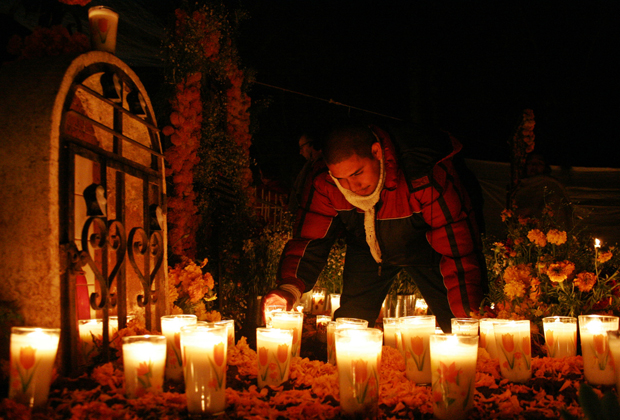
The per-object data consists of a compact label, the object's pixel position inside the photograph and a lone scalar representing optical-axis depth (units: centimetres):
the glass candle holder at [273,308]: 247
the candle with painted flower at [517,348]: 186
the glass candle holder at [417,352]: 190
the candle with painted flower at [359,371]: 154
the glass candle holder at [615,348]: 158
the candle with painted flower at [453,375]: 151
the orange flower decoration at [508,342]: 187
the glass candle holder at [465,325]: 204
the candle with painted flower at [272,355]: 186
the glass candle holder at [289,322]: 226
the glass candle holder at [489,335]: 213
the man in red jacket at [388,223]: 286
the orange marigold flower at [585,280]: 232
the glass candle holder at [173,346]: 196
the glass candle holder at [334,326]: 215
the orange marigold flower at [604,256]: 246
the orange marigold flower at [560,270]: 235
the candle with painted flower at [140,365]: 168
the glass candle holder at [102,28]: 237
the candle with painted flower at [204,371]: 154
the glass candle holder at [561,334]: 210
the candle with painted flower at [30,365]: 154
